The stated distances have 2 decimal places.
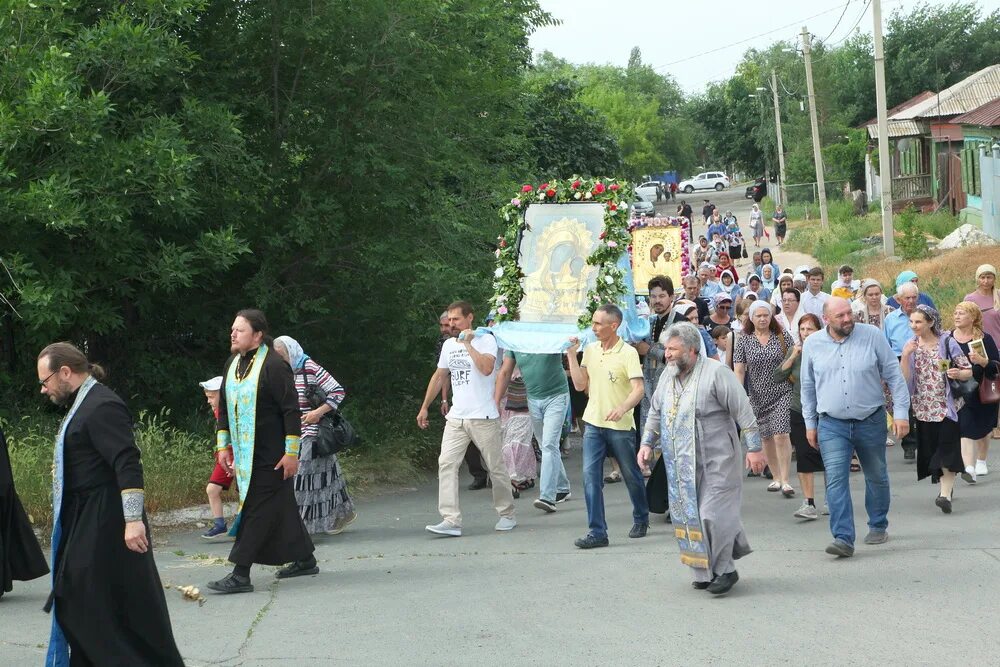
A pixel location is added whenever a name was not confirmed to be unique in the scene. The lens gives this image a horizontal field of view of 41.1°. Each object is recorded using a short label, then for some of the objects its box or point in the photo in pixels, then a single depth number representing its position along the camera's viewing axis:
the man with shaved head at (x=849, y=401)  9.26
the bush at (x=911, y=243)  32.88
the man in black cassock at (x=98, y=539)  6.40
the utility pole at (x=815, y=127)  45.31
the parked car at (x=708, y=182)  105.81
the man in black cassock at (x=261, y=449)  8.62
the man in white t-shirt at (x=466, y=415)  10.64
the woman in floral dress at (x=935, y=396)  10.91
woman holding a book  11.46
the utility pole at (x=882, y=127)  31.42
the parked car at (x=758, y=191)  70.50
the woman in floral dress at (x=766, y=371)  11.53
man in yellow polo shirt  9.86
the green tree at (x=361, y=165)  14.61
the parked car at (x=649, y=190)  89.25
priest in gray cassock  8.27
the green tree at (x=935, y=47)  68.12
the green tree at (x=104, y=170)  11.70
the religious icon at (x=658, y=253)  20.83
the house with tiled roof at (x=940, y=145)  42.81
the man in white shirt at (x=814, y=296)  15.38
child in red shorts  10.70
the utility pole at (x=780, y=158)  66.69
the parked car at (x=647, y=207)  63.78
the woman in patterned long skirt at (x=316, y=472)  10.19
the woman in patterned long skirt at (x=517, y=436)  12.73
